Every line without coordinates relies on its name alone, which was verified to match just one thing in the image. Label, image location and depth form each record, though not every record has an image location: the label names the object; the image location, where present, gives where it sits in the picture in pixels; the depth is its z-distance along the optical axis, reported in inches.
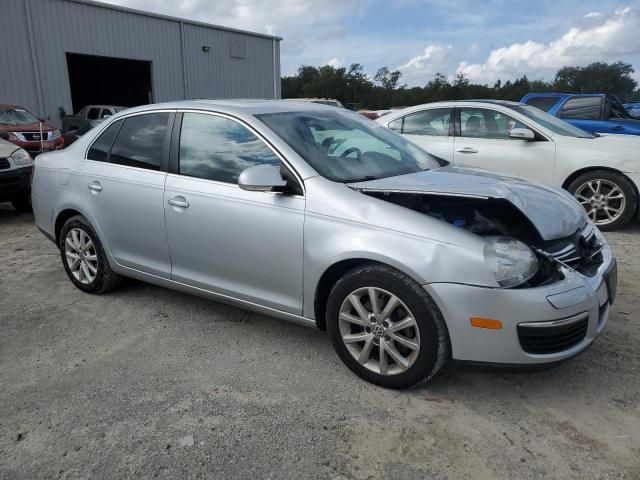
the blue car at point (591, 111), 355.6
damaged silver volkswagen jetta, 98.8
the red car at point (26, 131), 460.9
